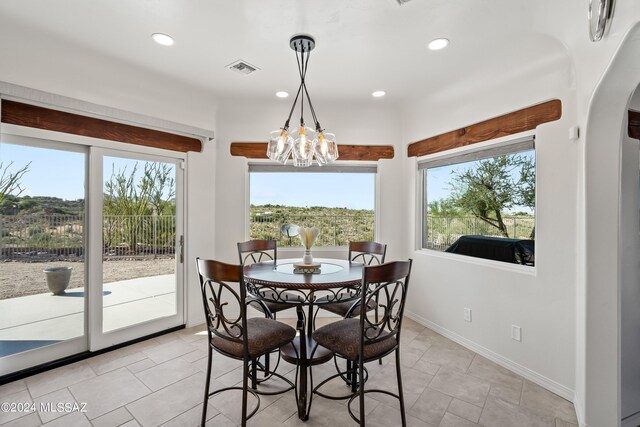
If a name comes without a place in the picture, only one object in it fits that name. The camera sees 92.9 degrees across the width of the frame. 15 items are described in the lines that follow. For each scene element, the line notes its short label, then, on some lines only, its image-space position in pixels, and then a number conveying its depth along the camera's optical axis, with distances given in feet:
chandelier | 7.89
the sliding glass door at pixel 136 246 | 9.39
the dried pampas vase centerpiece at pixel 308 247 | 8.04
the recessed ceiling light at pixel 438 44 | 7.84
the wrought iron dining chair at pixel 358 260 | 7.62
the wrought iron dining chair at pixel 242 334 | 5.71
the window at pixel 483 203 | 8.66
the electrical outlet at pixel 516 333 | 8.33
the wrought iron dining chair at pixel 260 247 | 8.73
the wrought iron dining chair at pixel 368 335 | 5.67
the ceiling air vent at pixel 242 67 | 9.14
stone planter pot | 8.55
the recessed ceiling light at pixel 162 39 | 7.75
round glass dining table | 6.53
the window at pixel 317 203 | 12.83
